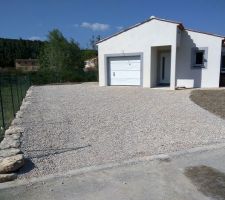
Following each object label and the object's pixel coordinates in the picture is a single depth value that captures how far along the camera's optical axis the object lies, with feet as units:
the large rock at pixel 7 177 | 12.77
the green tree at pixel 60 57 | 87.56
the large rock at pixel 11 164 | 13.19
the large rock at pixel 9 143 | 16.93
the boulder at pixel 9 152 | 14.64
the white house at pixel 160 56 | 49.95
